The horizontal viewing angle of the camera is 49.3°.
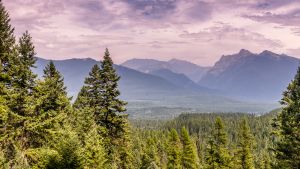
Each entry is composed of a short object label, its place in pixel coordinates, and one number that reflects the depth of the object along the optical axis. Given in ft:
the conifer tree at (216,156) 132.05
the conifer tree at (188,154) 198.49
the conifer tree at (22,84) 70.59
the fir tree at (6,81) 66.13
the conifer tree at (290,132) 86.25
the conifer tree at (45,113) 72.18
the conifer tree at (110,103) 88.79
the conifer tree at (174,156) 205.58
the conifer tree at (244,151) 181.37
